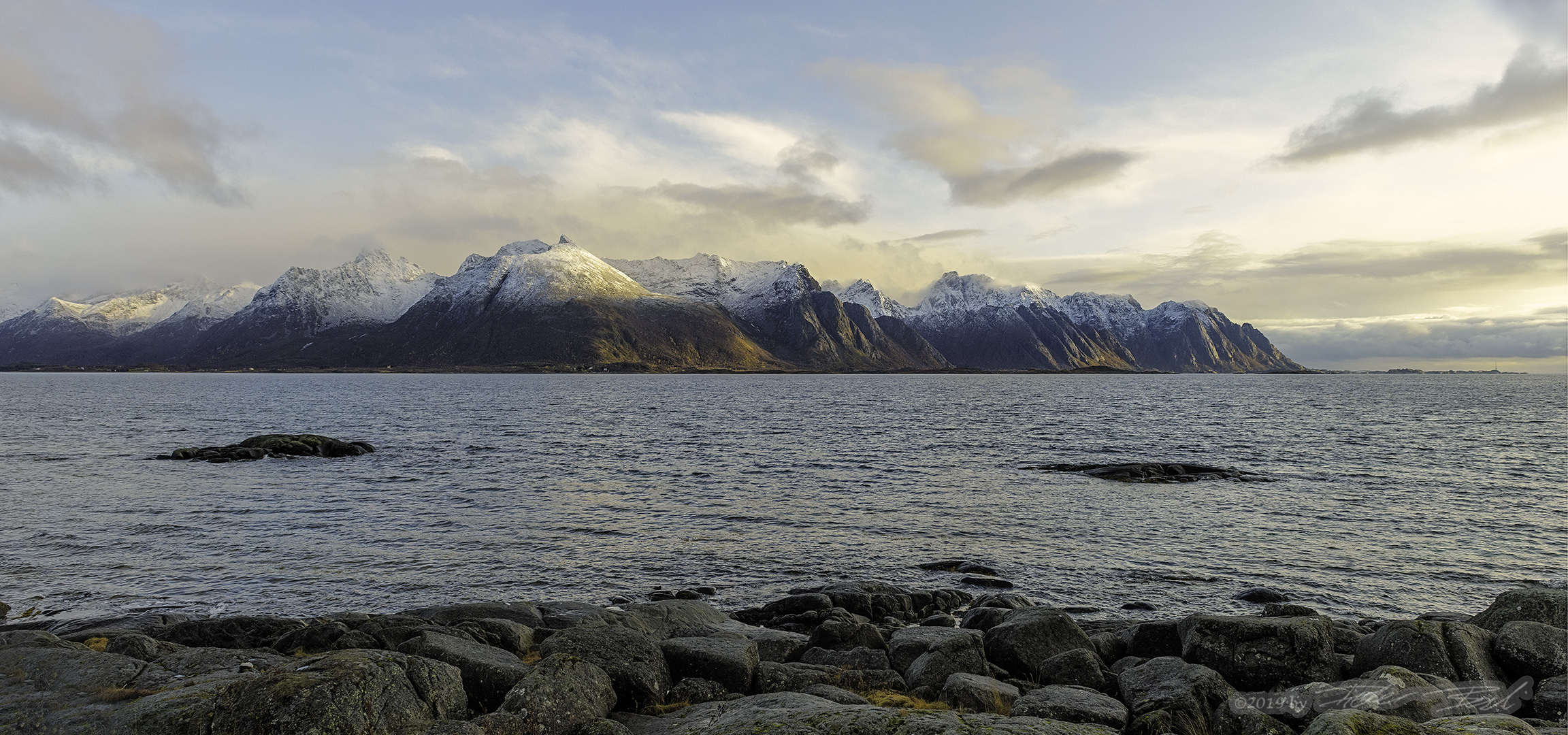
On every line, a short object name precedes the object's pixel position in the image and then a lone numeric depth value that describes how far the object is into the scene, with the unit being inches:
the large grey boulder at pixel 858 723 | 311.4
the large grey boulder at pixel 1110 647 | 650.2
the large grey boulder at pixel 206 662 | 447.7
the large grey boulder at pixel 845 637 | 645.3
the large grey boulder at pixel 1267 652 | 534.0
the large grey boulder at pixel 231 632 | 666.8
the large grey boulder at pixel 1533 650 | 514.9
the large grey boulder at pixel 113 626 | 674.8
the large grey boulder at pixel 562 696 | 379.9
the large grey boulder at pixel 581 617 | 697.6
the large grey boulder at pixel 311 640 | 608.1
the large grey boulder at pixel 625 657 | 460.4
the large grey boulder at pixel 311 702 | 335.6
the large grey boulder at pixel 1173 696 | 408.5
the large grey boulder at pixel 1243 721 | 385.4
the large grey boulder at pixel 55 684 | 367.2
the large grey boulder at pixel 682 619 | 696.4
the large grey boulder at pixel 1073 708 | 425.1
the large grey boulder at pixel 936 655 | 537.6
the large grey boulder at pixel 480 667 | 440.8
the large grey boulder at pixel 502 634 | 611.8
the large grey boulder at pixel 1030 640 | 607.2
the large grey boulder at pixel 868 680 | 522.9
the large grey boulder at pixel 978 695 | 459.2
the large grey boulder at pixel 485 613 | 728.3
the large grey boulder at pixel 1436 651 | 517.3
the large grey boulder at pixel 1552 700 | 444.5
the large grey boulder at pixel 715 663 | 502.0
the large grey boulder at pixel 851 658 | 597.3
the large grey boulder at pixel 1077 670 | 545.3
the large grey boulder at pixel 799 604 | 821.2
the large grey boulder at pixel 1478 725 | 337.1
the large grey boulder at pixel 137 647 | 554.6
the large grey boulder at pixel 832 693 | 450.0
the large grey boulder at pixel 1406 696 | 422.9
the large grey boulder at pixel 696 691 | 473.1
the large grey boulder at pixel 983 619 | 751.1
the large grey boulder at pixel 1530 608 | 581.0
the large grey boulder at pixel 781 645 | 633.6
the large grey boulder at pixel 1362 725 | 323.0
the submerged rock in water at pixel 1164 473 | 1806.1
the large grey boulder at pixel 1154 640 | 631.8
